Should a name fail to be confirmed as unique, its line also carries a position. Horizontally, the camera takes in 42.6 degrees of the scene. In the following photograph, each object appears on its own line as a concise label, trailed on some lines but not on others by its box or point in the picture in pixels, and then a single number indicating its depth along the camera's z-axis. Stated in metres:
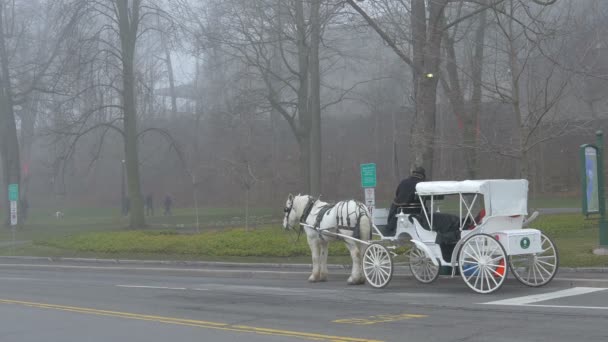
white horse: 16.55
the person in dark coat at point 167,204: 54.34
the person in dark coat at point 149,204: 57.97
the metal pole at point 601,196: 17.70
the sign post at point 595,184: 17.73
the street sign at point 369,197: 20.09
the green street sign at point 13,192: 34.59
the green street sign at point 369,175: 20.30
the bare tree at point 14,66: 44.72
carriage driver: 15.55
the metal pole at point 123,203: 57.37
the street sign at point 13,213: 33.34
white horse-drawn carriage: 13.50
